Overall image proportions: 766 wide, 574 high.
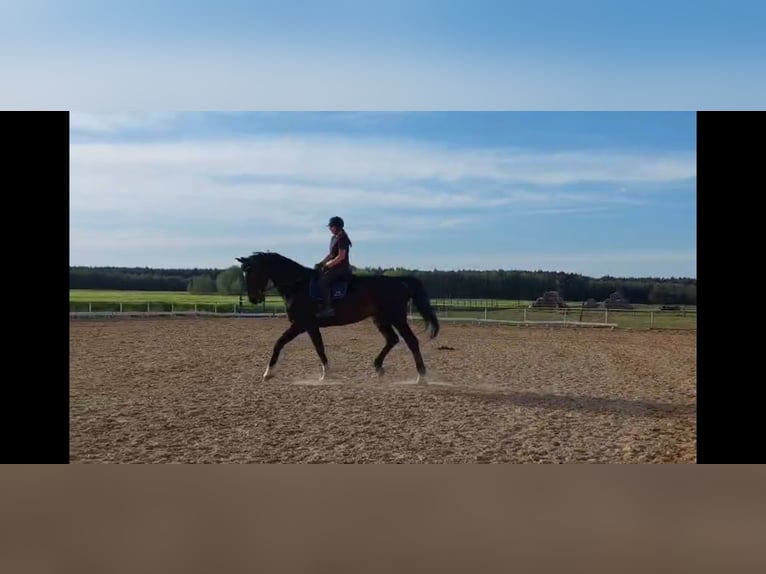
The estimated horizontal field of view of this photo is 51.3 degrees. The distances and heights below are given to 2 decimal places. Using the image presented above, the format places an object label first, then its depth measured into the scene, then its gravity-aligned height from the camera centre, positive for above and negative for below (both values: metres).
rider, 7.54 +0.27
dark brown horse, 7.57 -0.08
